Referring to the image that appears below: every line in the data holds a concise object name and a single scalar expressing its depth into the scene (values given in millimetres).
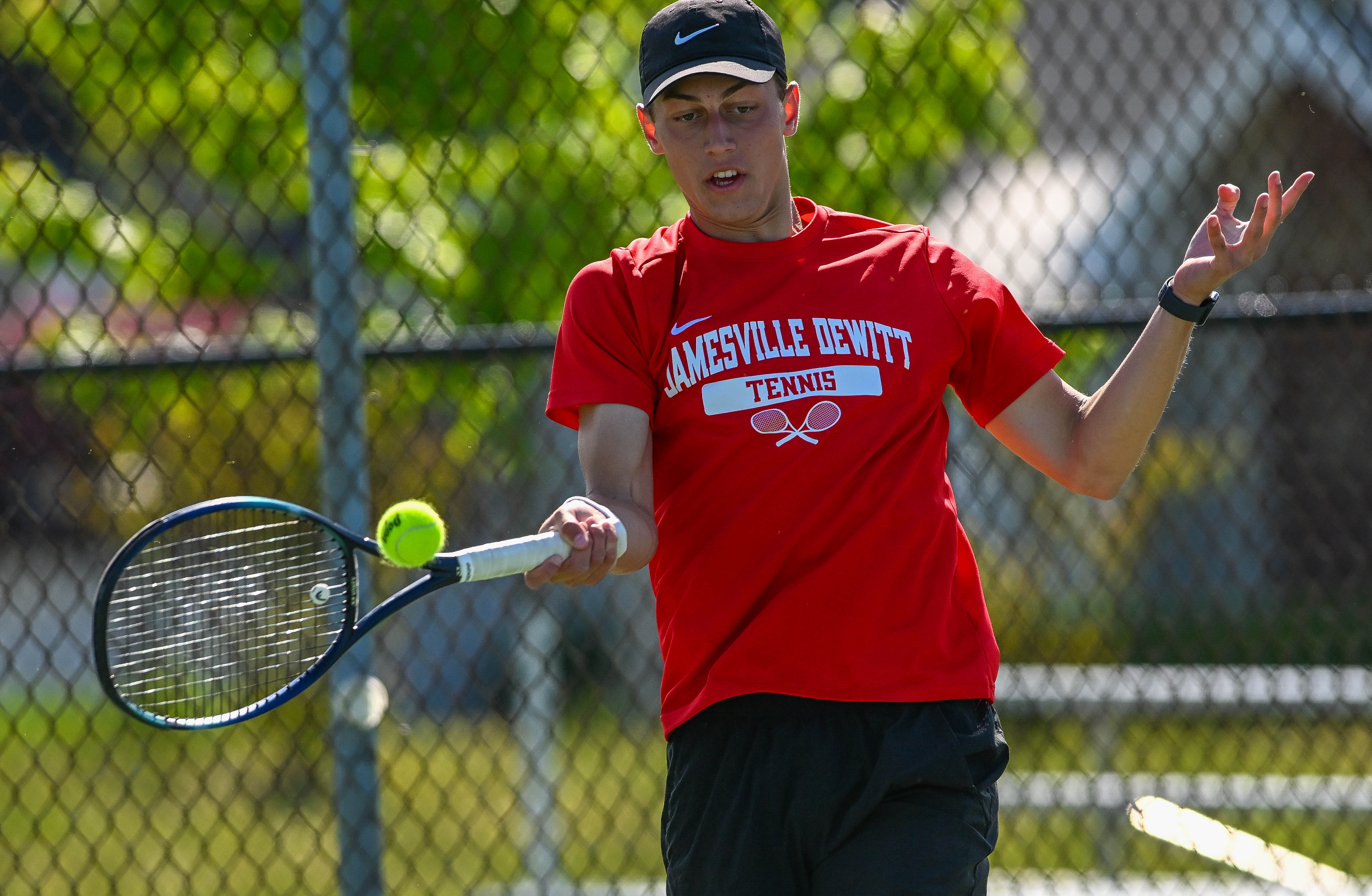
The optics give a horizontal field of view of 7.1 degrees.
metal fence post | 12626
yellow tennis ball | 11625
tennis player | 11723
